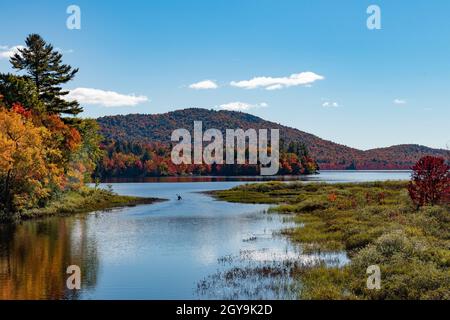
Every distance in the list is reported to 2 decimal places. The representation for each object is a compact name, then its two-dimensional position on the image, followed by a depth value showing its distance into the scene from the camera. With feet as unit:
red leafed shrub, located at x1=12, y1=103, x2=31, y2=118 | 211.68
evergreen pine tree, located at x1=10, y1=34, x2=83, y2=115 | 265.95
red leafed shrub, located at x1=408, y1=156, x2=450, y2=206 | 163.63
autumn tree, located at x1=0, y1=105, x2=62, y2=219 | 195.11
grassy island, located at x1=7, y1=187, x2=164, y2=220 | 224.74
